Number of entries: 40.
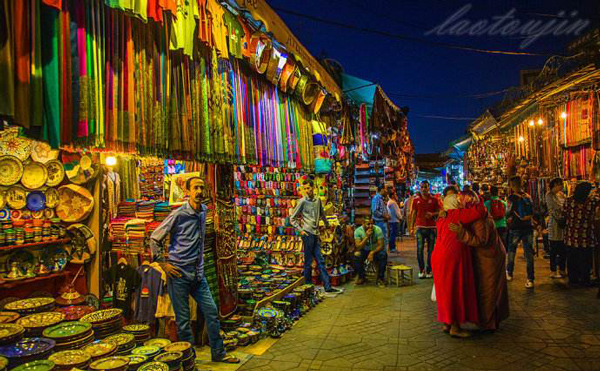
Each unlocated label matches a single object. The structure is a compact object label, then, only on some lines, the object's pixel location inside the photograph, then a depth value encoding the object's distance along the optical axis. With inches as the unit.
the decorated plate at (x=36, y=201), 179.6
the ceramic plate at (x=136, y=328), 145.6
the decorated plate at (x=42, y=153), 179.4
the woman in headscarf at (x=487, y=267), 188.2
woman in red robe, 189.6
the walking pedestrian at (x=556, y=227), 296.0
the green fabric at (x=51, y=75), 98.1
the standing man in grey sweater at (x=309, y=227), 273.7
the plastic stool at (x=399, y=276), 297.7
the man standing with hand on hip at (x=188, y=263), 153.9
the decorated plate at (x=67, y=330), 117.2
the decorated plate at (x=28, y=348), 102.7
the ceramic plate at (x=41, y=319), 121.5
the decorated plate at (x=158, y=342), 136.8
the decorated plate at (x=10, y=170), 170.9
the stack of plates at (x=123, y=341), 124.4
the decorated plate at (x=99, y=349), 116.3
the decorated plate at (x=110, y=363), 108.0
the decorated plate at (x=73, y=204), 187.5
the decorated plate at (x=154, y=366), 115.0
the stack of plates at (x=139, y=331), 142.5
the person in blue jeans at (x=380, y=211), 396.8
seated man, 298.7
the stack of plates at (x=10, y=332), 105.9
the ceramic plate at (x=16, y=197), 173.8
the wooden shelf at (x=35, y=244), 163.6
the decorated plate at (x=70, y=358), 106.5
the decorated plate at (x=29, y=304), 127.9
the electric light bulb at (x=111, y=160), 259.9
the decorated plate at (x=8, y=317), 120.5
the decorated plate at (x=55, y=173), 185.3
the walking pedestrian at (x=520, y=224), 281.0
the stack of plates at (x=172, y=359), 122.5
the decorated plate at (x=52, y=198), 185.2
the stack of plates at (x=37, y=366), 99.1
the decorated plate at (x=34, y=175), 177.6
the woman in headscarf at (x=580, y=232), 275.4
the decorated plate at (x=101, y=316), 132.3
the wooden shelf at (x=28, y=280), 162.2
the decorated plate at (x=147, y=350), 124.7
